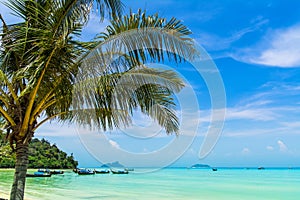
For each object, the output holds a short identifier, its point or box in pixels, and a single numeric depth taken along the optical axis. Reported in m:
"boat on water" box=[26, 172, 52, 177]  33.55
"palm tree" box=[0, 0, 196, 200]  4.66
